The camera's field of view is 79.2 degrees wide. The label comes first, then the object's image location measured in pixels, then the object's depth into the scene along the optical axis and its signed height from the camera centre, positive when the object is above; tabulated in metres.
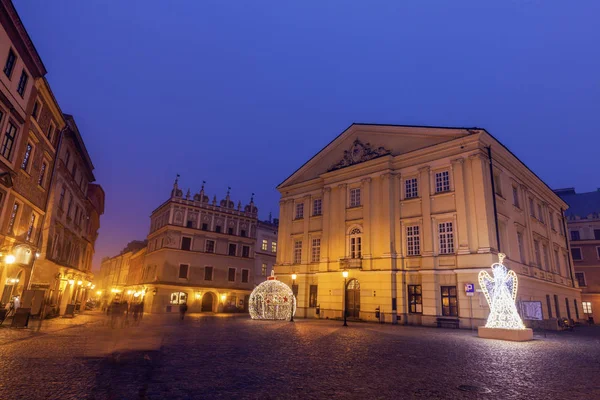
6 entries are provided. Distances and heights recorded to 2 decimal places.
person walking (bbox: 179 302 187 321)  29.48 -1.25
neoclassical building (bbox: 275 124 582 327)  26.67 +6.21
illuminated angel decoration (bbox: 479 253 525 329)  18.08 +0.02
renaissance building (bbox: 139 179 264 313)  49.78 +5.32
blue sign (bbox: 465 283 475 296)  24.91 +1.08
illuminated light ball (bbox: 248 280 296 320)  28.03 -0.25
